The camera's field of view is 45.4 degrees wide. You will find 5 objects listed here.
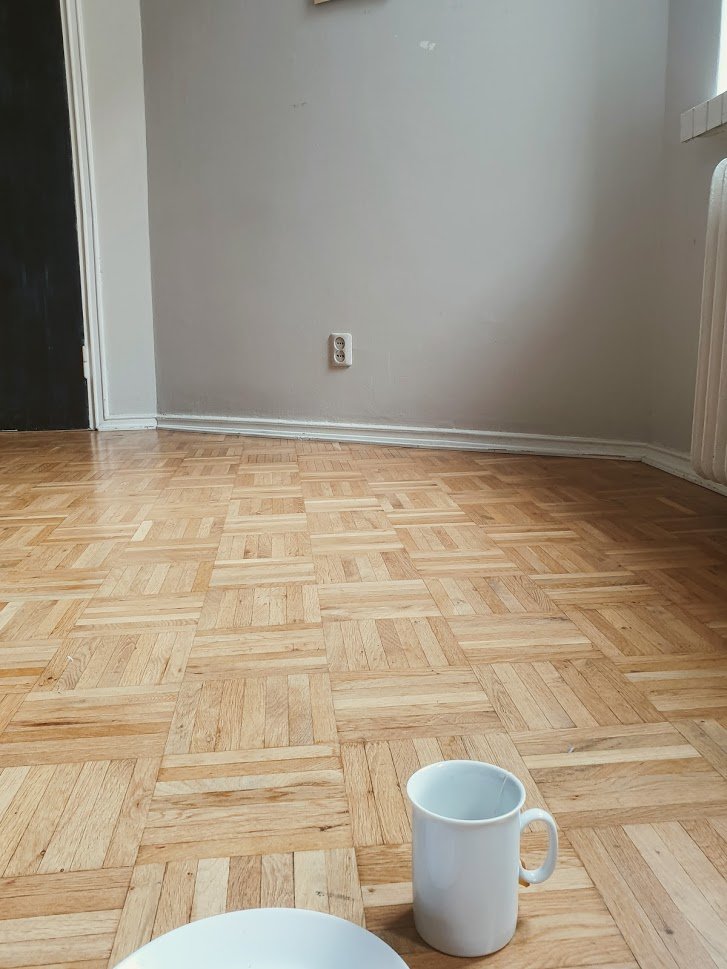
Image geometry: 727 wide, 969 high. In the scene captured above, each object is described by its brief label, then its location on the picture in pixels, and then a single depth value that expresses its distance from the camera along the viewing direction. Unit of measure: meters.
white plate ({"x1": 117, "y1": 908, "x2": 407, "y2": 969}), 0.48
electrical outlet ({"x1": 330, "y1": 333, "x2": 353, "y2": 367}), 2.56
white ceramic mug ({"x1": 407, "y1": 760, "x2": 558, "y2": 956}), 0.52
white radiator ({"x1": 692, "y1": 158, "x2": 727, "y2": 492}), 1.51
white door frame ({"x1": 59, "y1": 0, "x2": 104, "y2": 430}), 2.64
